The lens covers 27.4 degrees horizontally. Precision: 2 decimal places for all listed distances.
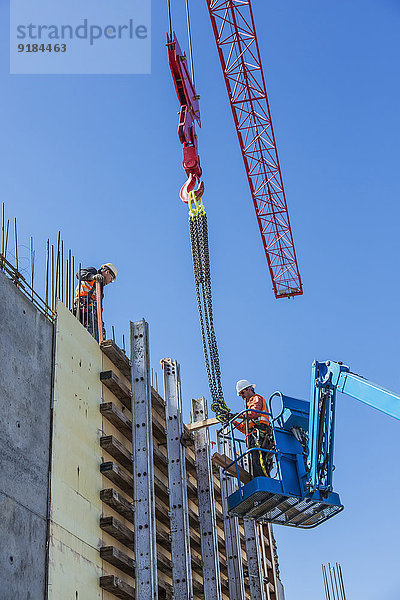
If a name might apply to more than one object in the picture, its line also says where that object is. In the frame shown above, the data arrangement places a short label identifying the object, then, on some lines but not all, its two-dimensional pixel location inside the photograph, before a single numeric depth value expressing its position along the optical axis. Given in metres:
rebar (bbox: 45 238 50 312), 14.77
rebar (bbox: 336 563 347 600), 23.67
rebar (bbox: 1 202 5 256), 14.03
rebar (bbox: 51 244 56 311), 14.99
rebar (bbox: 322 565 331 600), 23.56
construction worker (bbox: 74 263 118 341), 17.78
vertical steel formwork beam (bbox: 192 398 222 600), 18.15
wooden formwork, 14.84
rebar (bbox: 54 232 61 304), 15.10
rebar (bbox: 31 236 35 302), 14.29
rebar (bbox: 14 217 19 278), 14.25
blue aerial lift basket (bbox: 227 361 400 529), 16.05
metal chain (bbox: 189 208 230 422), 20.69
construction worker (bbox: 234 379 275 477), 17.00
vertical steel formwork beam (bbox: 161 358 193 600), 16.42
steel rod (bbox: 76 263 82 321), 16.89
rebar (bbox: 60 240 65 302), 15.46
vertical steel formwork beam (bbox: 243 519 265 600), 20.98
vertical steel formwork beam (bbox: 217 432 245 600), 19.64
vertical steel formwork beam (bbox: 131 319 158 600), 14.82
